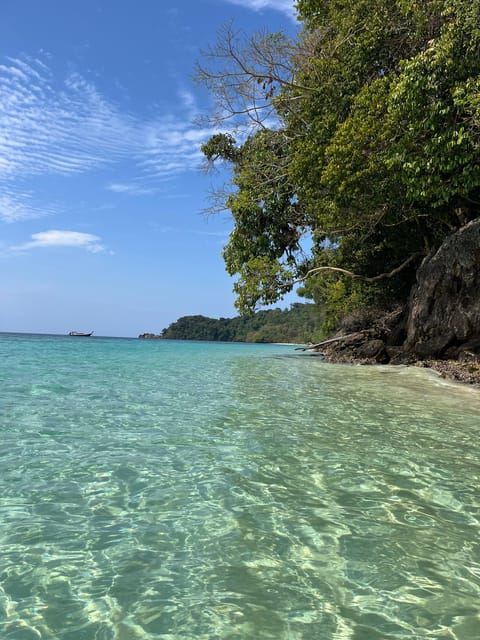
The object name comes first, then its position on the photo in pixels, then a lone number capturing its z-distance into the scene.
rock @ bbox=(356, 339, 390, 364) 20.73
